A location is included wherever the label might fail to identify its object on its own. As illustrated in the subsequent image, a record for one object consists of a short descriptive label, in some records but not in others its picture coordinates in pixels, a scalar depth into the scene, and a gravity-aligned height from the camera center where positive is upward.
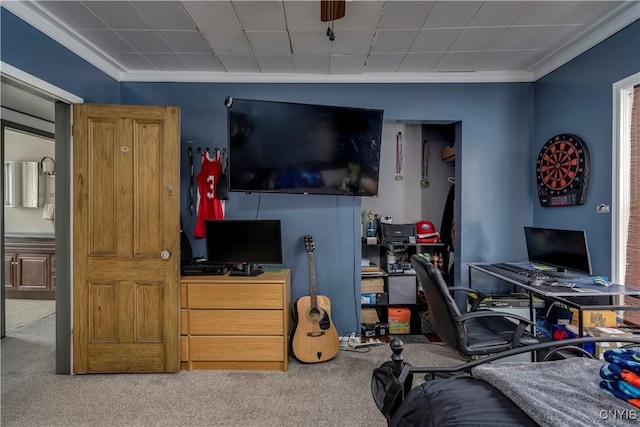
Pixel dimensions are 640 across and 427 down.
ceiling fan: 1.95 +1.25
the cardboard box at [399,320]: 3.46 -1.17
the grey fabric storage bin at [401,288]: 3.43 -0.81
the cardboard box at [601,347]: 2.08 -0.87
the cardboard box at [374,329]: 3.33 -1.21
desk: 1.99 -0.52
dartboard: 2.60 +0.34
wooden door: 2.64 -0.27
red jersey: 3.13 +0.16
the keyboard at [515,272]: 2.45 -0.50
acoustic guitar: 2.81 -1.05
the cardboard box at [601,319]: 2.27 -0.76
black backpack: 1.21 -0.69
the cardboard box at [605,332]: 2.07 -0.79
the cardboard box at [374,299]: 3.36 -0.91
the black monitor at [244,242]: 2.84 -0.27
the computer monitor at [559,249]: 2.35 -0.30
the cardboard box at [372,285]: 3.38 -0.77
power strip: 3.10 -1.27
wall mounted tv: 2.63 +0.53
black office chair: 1.96 -0.75
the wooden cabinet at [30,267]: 4.53 -0.78
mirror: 4.86 +0.39
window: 2.25 +0.16
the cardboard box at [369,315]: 3.42 -1.10
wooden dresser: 2.67 -0.92
